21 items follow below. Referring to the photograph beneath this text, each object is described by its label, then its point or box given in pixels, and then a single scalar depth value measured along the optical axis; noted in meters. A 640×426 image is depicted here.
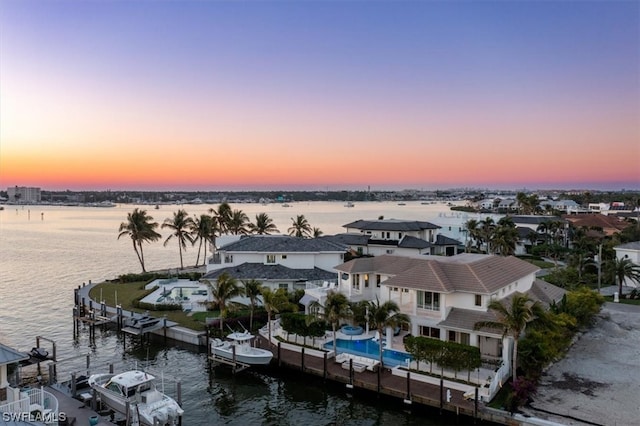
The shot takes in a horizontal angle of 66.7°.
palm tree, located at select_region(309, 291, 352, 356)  32.28
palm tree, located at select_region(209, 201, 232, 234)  83.00
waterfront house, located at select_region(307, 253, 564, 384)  31.09
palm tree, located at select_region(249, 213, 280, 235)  83.50
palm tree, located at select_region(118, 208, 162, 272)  68.62
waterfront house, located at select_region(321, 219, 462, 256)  69.56
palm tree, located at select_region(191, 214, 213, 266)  74.69
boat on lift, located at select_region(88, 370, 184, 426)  24.50
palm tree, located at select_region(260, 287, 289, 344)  35.31
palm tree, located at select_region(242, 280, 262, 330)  37.53
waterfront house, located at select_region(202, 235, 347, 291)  49.69
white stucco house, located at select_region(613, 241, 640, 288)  58.03
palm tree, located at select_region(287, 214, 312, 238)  86.50
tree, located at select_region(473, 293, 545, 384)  26.50
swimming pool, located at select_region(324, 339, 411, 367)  31.52
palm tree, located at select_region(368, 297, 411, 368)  30.03
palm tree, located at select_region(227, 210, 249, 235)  83.00
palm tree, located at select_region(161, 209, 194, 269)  73.62
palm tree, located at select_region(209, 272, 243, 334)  37.03
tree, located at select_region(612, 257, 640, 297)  51.66
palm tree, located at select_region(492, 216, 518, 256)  68.94
